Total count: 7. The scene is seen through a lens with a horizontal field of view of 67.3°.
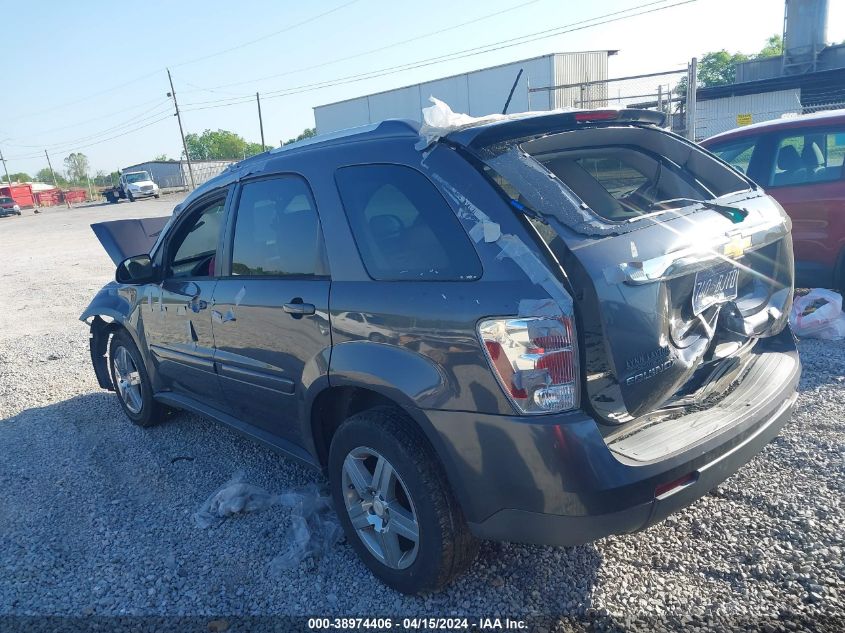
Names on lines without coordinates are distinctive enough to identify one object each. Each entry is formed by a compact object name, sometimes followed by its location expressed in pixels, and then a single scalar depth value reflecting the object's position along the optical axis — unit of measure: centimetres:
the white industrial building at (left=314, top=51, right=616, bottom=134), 2411
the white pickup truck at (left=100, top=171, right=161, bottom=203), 4678
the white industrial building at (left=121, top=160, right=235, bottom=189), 5494
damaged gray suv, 214
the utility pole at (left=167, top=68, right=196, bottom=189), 5006
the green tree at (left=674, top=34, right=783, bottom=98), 6281
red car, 553
